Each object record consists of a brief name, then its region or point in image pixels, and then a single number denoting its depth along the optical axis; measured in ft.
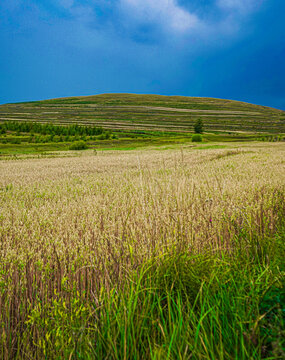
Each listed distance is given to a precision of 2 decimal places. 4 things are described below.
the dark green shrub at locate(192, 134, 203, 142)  147.73
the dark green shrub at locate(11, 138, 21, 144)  133.09
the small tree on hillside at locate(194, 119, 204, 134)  238.68
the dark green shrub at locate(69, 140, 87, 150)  110.63
